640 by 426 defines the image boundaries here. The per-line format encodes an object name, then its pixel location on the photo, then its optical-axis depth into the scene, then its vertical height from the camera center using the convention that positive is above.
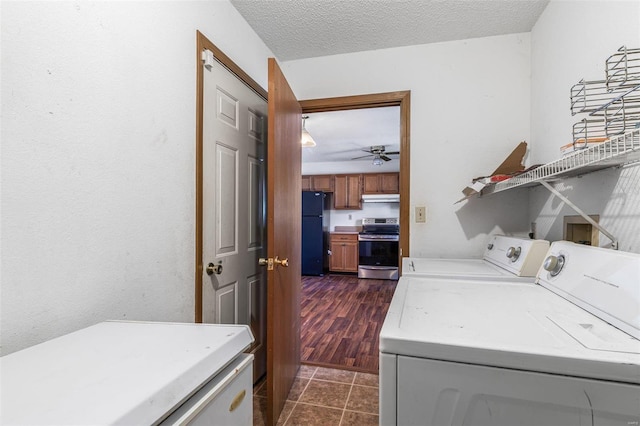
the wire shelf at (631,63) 0.74 +0.50
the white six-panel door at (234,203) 1.46 +0.04
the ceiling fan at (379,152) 4.70 +0.95
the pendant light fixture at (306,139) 3.24 +0.79
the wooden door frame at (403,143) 2.01 +0.46
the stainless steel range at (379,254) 5.30 -0.83
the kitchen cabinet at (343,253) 5.73 -0.87
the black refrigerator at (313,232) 5.65 -0.45
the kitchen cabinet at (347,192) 5.98 +0.35
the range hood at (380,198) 5.59 +0.22
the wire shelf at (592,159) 0.65 +0.15
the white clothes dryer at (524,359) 0.57 -0.31
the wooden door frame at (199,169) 1.34 +0.19
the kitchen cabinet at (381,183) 5.75 +0.52
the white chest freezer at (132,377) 0.44 -0.31
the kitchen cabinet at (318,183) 6.11 +0.55
